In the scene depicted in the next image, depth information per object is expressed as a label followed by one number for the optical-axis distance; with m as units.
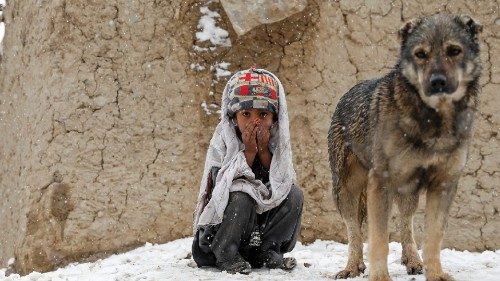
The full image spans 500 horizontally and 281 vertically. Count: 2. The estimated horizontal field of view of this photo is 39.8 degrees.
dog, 3.78
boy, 4.58
